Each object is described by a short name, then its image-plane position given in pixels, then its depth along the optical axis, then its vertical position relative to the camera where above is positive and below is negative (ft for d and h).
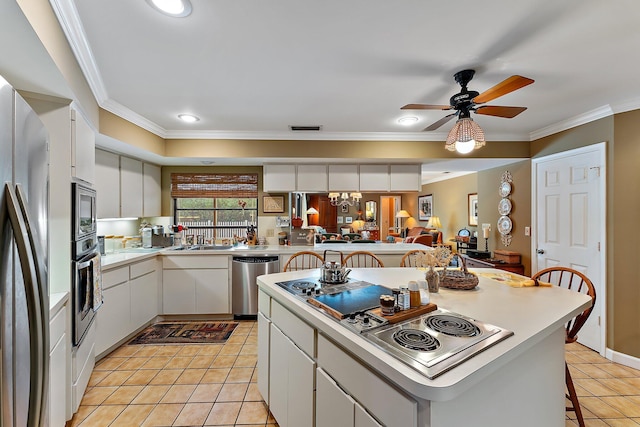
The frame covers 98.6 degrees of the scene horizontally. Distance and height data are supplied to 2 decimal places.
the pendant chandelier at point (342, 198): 13.94 +0.85
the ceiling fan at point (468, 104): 6.48 +2.62
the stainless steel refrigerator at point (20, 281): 2.27 -0.60
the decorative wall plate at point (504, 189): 12.92 +1.15
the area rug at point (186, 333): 9.80 -4.52
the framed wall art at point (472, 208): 21.80 +0.40
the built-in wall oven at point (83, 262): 6.23 -1.16
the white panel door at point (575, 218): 9.06 -0.20
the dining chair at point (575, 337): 5.58 -2.58
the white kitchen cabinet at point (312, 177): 12.66 +1.67
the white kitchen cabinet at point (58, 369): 5.07 -3.05
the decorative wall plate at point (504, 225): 12.82 -0.56
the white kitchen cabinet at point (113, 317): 8.37 -3.30
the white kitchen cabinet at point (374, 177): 12.84 +1.69
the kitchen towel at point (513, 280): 5.92 -1.58
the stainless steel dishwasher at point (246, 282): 11.46 -2.86
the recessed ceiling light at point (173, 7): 4.46 +3.44
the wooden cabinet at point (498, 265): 12.23 -2.38
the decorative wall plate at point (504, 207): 12.89 +0.29
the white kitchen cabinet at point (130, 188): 10.70 +1.05
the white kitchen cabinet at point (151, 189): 11.97 +1.11
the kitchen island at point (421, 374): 2.79 -1.99
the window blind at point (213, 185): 13.32 +1.41
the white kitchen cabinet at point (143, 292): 9.72 -2.92
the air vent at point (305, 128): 10.79 +3.39
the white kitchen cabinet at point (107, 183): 9.57 +1.10
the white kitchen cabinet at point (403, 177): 12.88 +1.69
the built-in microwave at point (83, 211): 6.24 +0.08
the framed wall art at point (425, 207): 28.96 +0.66
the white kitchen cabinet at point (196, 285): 11.27 -2.93
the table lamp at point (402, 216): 30.27 -0.32
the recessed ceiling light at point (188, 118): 9.56 +3.42
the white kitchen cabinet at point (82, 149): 6.25 +1.61
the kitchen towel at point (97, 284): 6.93 -1.81
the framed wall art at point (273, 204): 13.80 +0.48
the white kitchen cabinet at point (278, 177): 12.65 +1.68
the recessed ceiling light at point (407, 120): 9.80 +3.40
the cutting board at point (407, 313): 4.01 -1.52
